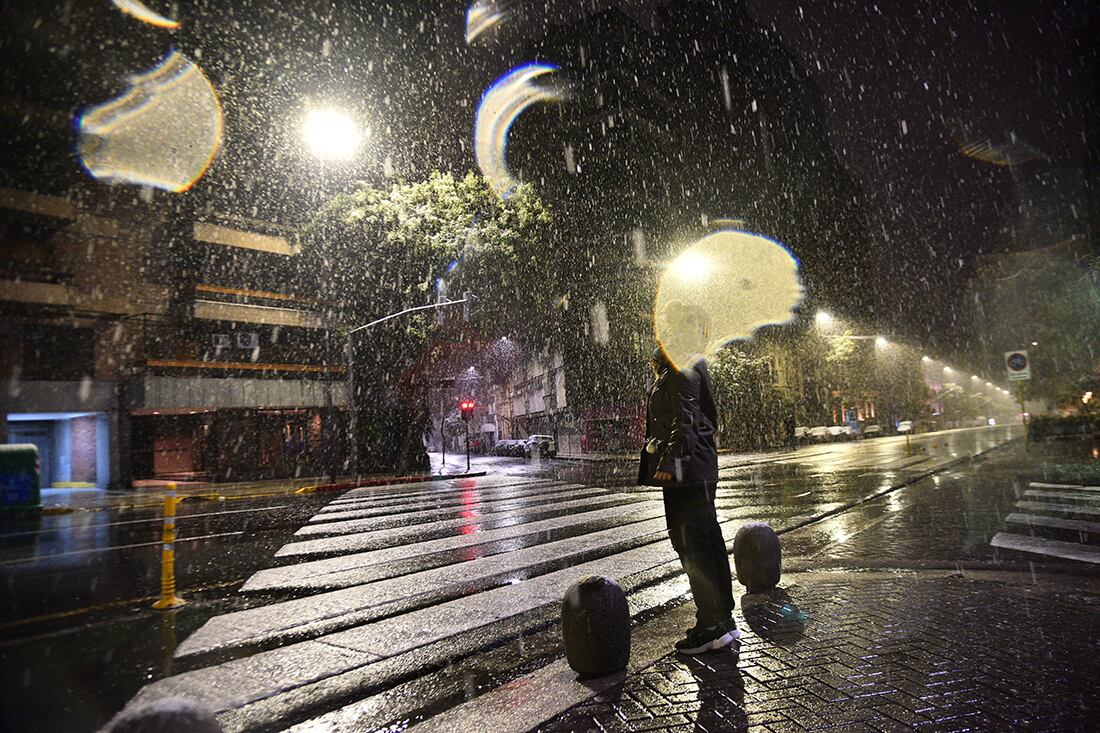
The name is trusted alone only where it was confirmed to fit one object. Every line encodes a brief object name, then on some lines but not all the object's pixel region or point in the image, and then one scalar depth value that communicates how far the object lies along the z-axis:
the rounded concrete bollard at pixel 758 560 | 5.25
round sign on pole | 19.48
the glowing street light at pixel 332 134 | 23.73
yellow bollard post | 5.53
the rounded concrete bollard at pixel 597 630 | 3.53
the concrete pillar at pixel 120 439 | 25.09
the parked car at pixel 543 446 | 40.69
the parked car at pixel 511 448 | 44.81
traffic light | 28.42
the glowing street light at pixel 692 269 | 32.41
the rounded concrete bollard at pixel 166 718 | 2.10
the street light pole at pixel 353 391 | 22.47
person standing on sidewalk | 3.94
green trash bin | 13.20
